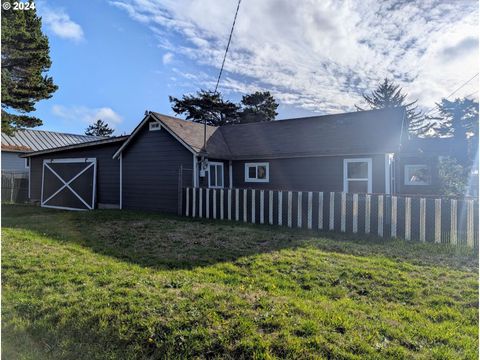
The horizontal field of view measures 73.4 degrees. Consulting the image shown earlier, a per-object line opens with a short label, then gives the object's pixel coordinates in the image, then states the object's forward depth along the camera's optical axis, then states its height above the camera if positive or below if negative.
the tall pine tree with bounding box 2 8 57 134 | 12.76 +5.07
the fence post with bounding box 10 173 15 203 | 19.06 -0.27
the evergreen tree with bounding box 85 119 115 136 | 65.75 +10.91
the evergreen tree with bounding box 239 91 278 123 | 38.03 +9.52
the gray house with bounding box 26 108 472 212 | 12.49 +1.00
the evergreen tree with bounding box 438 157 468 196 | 14.48 +0.42
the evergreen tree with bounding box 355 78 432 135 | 43.24 +12.17
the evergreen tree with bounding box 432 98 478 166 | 36.03 +8.12
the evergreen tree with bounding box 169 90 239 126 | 36.75 +8.68
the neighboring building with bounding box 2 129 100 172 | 23.64 +2.88
